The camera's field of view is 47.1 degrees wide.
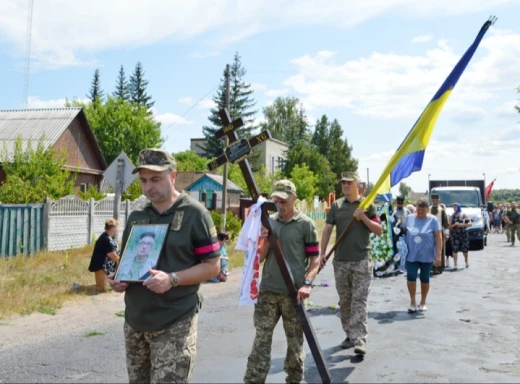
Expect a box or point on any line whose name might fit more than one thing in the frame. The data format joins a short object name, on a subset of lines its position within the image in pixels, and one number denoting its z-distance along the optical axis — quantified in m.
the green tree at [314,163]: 72.31
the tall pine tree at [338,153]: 84.75
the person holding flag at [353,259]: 6.62
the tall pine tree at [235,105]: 70.69
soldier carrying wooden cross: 4.82
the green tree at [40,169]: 22.12
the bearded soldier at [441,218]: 14.20
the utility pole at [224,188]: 22.39
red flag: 40.94
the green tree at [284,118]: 85.50
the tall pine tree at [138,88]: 78.12
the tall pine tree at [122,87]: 78.12
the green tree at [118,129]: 60.41
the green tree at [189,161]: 72.88
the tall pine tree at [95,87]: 80.09
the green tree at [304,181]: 61.94
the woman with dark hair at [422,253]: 9.18
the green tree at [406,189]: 147.43
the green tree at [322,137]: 86.50
